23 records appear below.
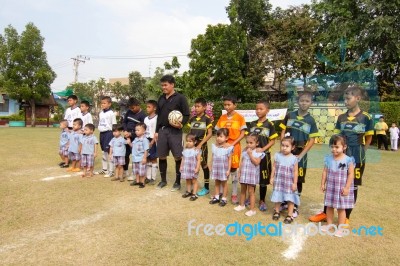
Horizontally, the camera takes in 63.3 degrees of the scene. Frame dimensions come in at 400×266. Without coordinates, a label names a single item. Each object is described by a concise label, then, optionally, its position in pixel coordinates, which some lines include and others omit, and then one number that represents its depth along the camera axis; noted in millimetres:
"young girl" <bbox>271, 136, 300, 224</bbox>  4270
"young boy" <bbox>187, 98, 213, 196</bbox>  5498
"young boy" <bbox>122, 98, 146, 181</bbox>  6559
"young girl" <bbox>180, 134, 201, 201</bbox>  5320
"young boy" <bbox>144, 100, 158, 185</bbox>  6254
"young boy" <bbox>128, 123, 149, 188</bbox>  6117
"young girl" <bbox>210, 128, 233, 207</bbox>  4953
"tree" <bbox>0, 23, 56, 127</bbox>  30453
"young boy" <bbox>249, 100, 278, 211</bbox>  4734
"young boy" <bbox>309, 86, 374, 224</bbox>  4176
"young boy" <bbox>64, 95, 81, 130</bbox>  7883
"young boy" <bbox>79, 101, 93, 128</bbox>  7609
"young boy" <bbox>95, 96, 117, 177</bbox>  6996
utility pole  43288
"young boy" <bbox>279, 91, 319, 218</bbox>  4504
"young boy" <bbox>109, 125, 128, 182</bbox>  6570
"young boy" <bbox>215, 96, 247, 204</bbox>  5137
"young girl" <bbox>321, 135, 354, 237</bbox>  3926
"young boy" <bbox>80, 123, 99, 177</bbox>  6992
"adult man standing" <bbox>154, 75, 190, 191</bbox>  5727
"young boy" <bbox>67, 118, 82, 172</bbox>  7468
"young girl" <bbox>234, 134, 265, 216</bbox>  4598
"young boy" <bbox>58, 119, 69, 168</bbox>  8008
